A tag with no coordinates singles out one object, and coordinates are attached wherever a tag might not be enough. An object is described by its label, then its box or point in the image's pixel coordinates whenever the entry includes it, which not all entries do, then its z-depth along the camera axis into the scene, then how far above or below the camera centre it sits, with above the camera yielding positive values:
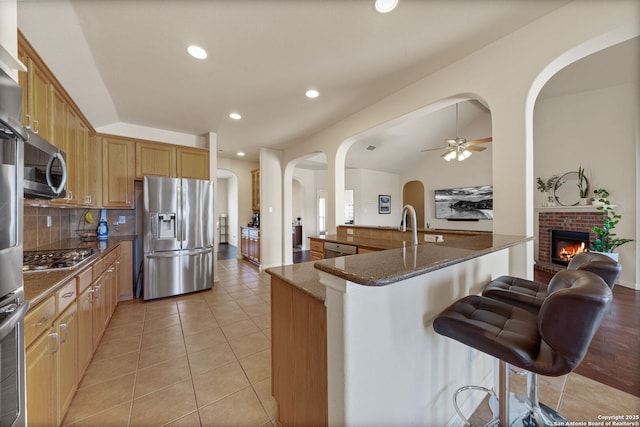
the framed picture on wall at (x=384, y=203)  7.95 +0.35
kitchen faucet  1.68 -0.02
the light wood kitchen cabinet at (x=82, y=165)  2.49 +0.53
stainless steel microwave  1.27 +0.25
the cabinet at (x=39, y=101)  1.61 +0.80
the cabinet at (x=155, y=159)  3.58 +0.82
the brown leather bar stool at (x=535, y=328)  0.77 -0.47
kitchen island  0.88 -0.53
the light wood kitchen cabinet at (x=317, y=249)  3.32 -0.49
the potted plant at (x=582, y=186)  4.09 +0.46
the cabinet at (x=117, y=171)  3.36 +0.60
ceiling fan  3.96 +1.08
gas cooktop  1.50 -0.31
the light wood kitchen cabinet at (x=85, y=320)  1.65 -0.75
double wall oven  0.82 -0.16
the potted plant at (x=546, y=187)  4.52 +0.49
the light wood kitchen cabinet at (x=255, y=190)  5.99 +0.60
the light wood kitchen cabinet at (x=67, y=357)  1.34 -0.83
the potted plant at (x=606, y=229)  3.47 -0.22
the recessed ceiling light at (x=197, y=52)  2.03 +1.37
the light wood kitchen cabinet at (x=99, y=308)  2.00 -0.83
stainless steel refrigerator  3.32 -0.31
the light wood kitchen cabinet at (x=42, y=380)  1.04 -0.76
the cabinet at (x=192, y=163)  3.87 +0.83
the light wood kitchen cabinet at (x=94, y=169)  3.00 +0.59
